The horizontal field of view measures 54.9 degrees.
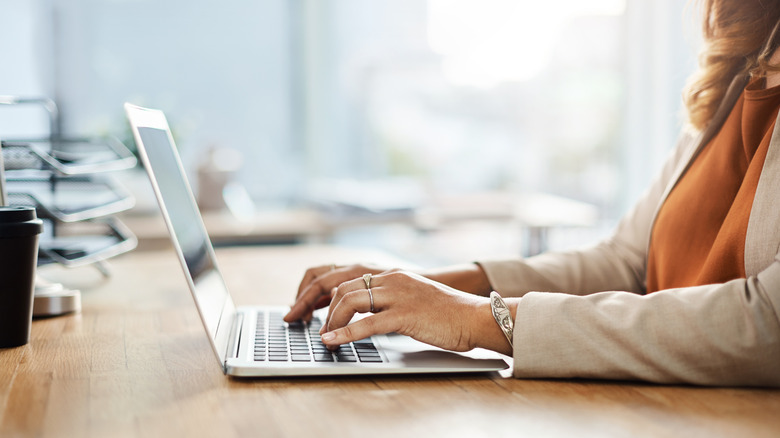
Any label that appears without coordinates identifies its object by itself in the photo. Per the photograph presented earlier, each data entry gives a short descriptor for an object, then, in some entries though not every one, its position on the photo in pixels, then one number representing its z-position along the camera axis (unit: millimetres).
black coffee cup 973
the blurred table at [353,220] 2832
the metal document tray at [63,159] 1298
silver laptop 846
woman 812
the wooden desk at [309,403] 700
